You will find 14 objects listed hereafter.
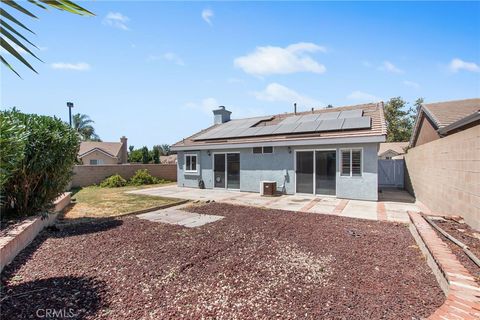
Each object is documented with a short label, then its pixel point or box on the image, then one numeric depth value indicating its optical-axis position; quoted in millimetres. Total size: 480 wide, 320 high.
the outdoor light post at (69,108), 21302
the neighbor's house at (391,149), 29142
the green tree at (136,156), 41231
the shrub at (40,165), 6152
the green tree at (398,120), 37134
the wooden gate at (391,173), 18266
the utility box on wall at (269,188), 13438
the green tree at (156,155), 38188
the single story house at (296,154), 11656
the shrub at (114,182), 18764
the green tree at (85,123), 47125
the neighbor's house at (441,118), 10615
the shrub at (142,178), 20522
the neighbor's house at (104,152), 37781
